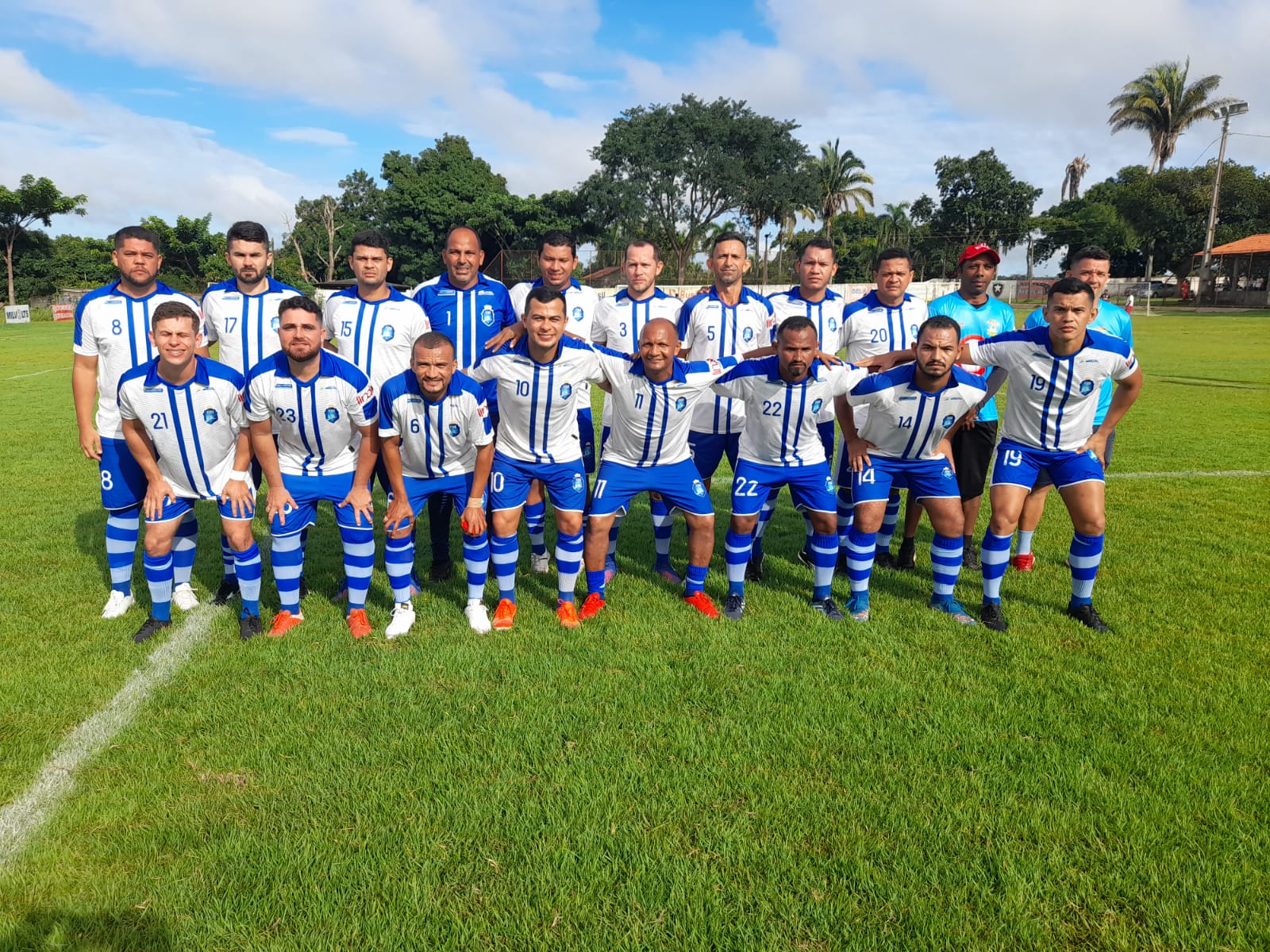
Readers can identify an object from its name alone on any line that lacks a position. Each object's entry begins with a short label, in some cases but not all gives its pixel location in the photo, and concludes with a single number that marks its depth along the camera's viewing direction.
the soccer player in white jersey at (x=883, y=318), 5.35
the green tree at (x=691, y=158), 46.44
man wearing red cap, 5.48
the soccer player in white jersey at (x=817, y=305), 5.34
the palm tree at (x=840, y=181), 62.09
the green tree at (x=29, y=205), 40.69
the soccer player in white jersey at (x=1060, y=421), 4.47
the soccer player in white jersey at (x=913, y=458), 4.59
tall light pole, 36.66
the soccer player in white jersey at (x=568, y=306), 5.13
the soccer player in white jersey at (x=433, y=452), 4.32
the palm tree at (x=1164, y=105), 53.66
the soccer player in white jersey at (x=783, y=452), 4.66
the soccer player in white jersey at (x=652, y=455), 4.66
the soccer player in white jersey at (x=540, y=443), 4.52
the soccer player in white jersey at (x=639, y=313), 5.42
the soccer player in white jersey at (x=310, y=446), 4.16
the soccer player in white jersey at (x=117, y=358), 4.46
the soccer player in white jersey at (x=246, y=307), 4.62
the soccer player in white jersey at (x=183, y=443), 4.14
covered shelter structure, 41.66
